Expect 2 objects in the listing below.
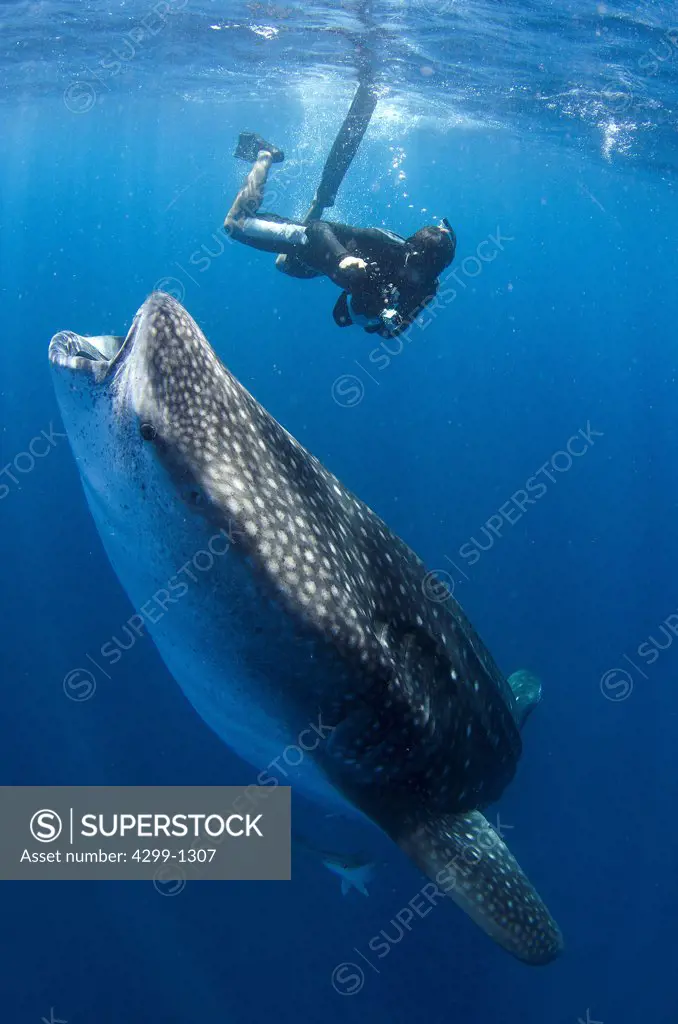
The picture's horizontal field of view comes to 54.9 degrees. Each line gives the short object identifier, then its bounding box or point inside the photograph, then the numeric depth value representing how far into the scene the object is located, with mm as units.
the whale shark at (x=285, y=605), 2938
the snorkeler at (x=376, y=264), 7340
